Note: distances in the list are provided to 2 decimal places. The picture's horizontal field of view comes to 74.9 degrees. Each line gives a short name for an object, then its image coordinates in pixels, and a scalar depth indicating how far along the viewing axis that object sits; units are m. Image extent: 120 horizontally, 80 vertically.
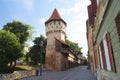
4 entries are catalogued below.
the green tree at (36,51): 24.96
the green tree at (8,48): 16.54
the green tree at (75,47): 38.25
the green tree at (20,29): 21.84
